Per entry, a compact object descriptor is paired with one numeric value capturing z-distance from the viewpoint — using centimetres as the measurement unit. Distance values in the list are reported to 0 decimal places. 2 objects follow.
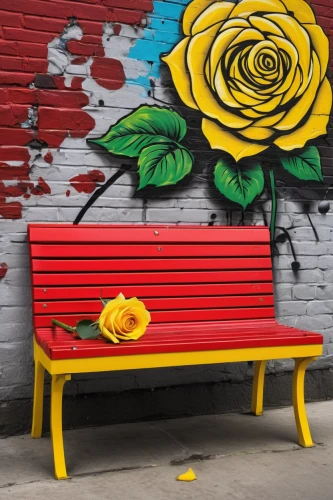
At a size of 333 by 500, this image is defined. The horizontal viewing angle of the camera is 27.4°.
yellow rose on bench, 286
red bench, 285
